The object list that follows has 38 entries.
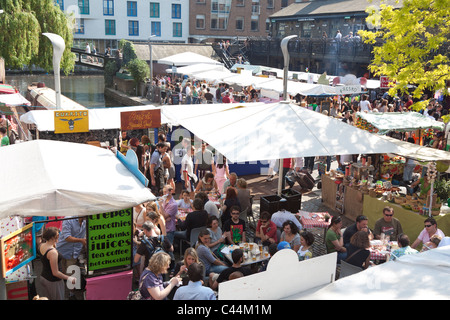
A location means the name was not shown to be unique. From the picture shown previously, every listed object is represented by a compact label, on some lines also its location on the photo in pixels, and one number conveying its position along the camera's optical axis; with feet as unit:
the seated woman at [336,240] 25.63
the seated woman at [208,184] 34.78
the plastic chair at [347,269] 23.21
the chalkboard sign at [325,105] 71.36
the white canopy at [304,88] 64.95
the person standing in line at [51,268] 20.43
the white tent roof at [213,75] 84.76
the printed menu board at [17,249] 16.84
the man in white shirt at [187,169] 38.63
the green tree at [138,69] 111.24
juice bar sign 42.83
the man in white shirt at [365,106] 66.85
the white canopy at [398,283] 11.78
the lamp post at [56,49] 33.47
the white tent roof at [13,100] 53.11
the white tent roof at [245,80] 77.36
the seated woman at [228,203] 29.46
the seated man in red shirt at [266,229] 26.61
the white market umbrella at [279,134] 25.59
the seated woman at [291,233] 25.31
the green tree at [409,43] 37.65
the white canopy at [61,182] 17.46
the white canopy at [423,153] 31.27
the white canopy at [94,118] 42.45
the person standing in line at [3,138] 39.93
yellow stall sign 40.24
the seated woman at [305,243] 23.57
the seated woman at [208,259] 23.46
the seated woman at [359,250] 23.57
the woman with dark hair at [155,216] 25.79
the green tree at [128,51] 116.99
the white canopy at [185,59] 94.17
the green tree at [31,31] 78.02
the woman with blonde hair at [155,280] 19.02
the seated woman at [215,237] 25.23
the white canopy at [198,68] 91.49
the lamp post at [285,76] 31.68
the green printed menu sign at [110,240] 20.81
